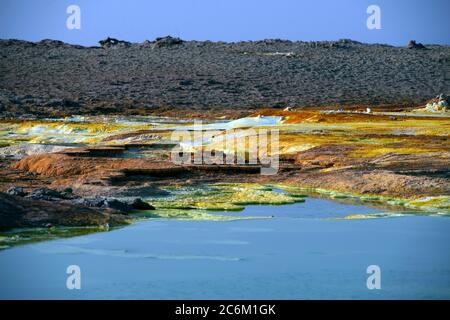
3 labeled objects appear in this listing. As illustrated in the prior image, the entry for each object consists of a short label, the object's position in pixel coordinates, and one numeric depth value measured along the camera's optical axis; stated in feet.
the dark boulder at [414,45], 354.74
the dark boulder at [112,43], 361.63
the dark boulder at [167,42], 350.02
